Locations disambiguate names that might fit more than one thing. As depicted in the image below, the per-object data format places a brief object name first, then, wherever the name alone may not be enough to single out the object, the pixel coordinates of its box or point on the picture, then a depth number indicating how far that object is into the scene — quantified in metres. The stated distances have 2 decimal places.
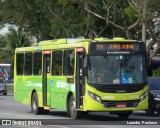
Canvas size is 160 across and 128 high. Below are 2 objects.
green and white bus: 22.41
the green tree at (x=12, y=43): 83.42
